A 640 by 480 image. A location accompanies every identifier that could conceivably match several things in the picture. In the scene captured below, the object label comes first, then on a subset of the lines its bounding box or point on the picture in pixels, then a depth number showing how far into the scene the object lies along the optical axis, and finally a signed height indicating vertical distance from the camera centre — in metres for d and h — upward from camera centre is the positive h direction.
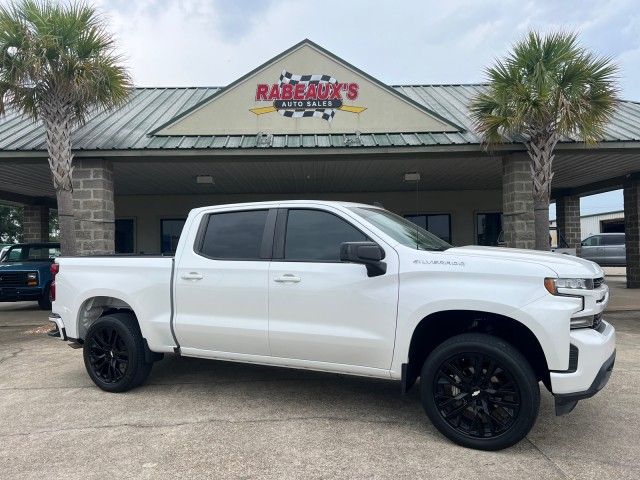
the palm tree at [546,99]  7.68 +2.33
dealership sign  9.41 +2.94
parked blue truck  10.66 -0.72
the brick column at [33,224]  16.69 +0.86
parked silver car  22.78 -0.45
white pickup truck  3.22 -0.52
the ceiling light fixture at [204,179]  12.02 +1.72
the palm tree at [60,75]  7.71 +2.90
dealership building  8.98 +1.95
